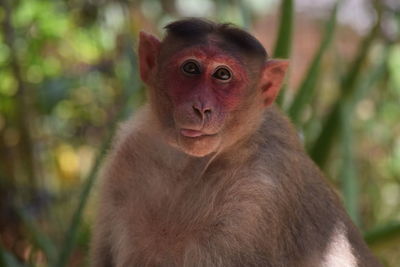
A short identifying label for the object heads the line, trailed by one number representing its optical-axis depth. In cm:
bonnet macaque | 425
